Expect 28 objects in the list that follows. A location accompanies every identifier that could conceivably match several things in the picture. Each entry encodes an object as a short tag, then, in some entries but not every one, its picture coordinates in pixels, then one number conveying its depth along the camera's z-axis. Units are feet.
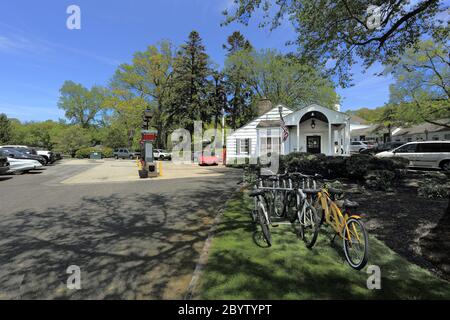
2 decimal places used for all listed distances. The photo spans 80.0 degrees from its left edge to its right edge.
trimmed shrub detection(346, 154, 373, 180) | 33.01
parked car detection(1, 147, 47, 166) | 69.83
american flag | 44.65
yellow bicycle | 12.19
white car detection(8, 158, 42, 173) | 57.29
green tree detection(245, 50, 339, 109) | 128.98
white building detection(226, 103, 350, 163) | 68.64
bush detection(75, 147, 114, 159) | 151.84
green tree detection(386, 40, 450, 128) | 78.74
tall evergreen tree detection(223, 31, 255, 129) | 130.17
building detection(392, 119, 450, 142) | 129.06
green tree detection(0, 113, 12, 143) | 140.87
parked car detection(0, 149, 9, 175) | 50.91
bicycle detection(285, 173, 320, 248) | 15.09
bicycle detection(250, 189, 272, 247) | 15.79
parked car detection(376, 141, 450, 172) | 49.83
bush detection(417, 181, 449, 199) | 24.23
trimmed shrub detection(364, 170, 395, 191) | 28.94
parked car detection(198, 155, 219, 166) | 83.82
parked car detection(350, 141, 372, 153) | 132.87
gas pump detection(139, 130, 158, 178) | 53.93
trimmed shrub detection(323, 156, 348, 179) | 37.14
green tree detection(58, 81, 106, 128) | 222.48
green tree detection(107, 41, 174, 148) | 147.64
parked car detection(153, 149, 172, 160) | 131.64
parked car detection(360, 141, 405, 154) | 103.21
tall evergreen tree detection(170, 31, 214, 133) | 111.96
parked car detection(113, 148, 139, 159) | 150.95
